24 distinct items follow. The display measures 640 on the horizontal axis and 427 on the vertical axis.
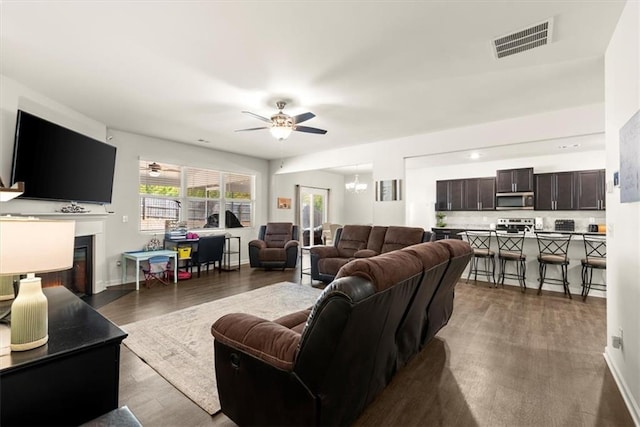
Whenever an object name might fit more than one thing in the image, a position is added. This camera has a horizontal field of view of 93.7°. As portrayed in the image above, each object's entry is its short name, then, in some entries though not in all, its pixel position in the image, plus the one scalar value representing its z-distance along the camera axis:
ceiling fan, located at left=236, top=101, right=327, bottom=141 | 3.65
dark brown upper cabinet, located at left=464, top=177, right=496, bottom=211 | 7.62
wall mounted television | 3.25
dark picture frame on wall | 5.70
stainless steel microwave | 7.17
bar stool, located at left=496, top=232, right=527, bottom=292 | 4.96
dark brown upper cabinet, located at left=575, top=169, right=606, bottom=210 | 6.38
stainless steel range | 7.08
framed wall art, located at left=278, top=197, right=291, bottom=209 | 8.13
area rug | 2.20
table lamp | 1.15
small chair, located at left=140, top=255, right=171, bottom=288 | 5.09
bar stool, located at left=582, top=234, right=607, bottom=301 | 4.39
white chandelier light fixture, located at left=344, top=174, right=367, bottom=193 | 8.35
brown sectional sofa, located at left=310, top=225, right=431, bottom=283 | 4.97
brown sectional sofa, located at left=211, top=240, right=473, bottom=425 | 1.32
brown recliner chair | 6.20
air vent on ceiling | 2.30
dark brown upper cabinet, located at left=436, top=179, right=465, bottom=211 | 8.04
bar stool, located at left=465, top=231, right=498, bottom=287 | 5.26
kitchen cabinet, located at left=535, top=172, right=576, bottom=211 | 6.71
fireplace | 4.13
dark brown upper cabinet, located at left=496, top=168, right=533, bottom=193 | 7.09
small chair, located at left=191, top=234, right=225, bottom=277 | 5.65
